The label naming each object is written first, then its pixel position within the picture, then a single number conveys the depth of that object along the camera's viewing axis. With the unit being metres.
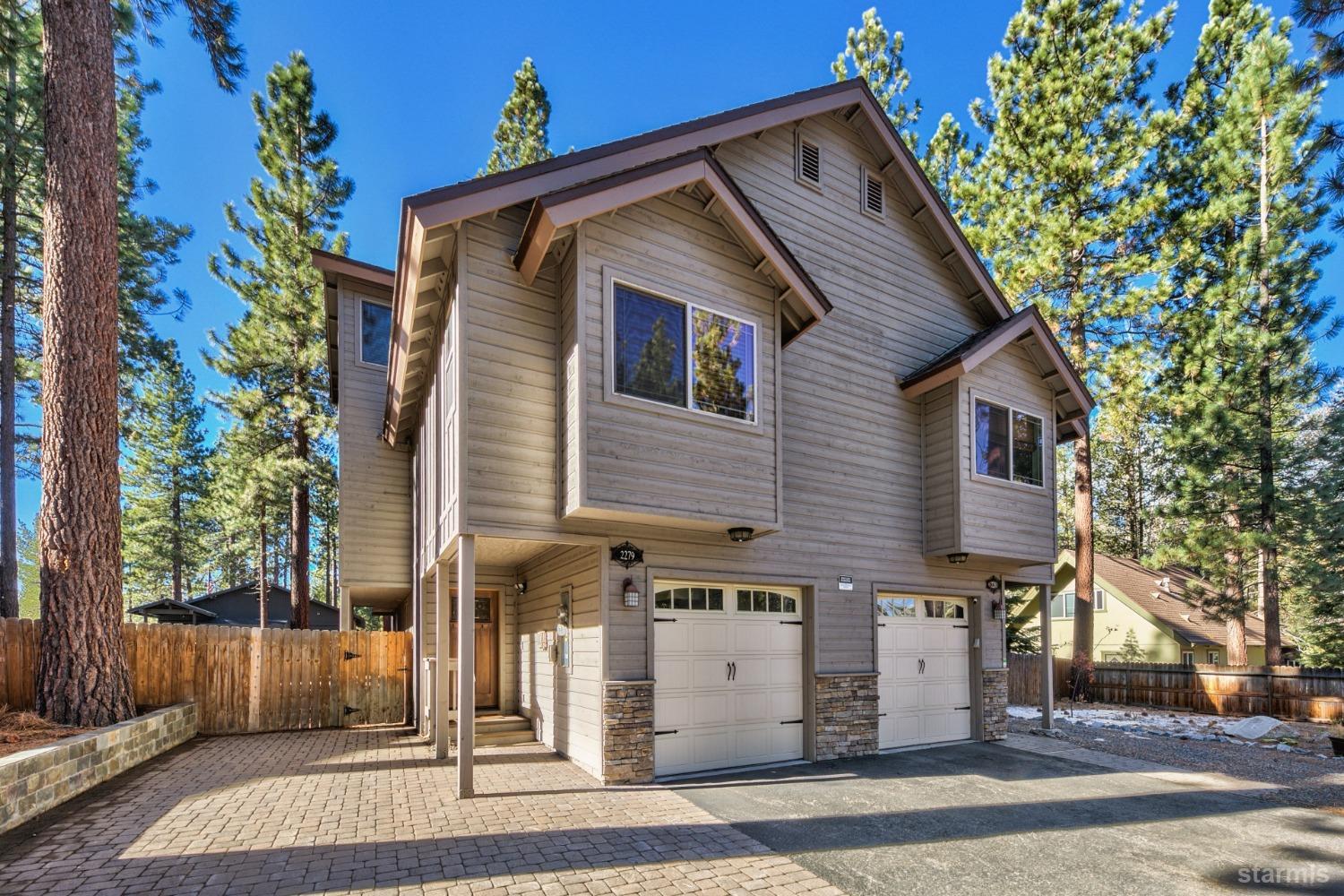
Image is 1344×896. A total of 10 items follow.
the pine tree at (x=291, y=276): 18.14
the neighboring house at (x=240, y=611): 24.72
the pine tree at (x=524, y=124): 22.33
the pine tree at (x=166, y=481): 30.52
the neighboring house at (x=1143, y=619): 21.45
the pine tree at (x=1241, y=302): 14.96
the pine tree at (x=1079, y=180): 15.71
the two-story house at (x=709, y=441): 6.97
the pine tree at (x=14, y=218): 13.56
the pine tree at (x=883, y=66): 19.09
